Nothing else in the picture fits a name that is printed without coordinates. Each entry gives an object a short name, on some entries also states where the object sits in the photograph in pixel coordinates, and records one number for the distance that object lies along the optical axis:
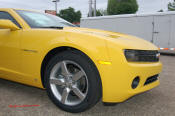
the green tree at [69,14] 70.25
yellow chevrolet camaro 2.09
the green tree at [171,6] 44.94
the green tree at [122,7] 35.28
